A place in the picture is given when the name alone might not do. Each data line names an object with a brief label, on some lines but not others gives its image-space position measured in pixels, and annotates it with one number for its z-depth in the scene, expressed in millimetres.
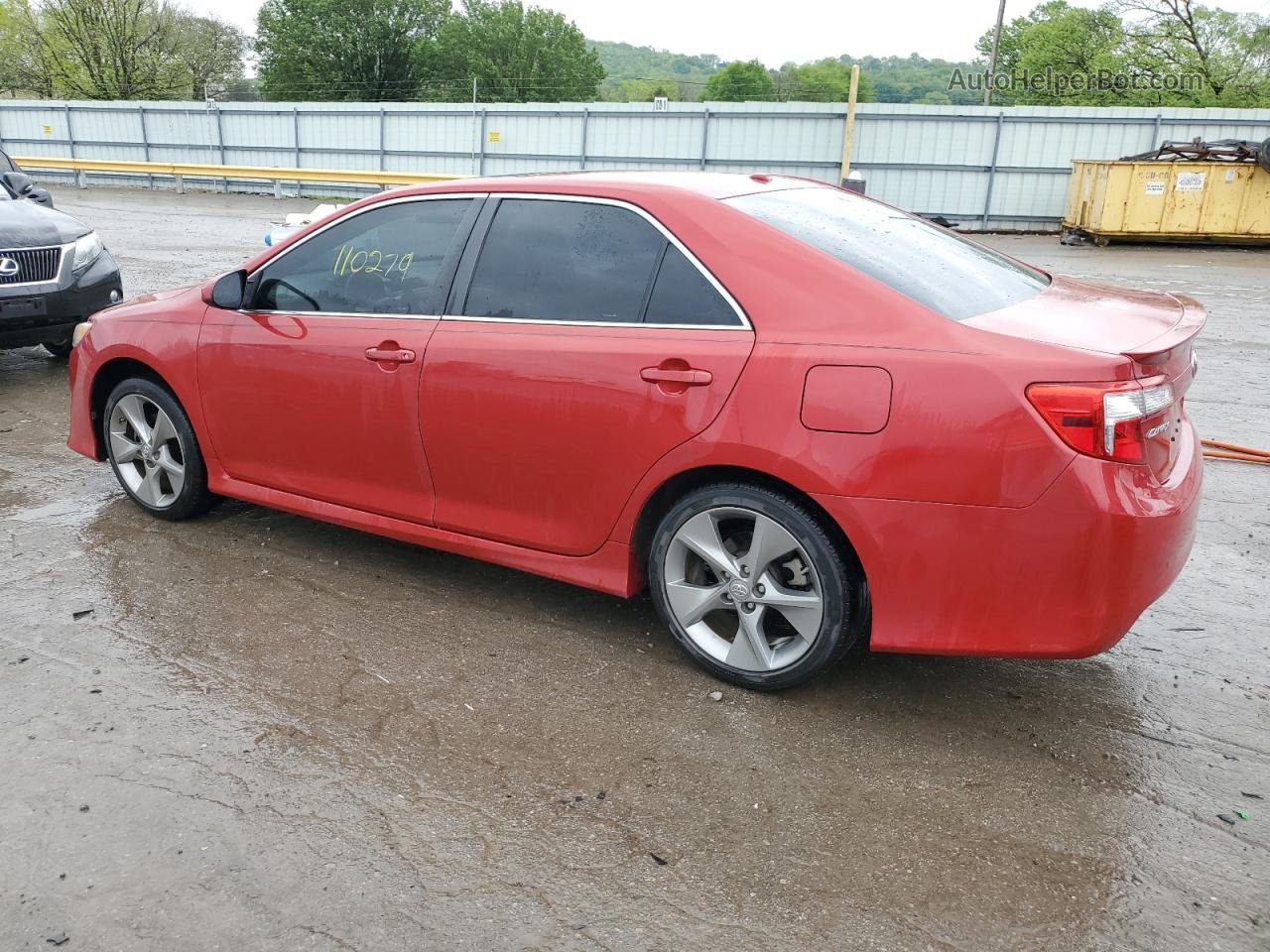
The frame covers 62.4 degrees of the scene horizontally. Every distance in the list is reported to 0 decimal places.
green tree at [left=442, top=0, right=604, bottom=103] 69250
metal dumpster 19125
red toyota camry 2875
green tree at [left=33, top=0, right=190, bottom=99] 49281
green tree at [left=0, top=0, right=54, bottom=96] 52250
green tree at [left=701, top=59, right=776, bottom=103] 77500
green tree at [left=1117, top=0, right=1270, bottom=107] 42312
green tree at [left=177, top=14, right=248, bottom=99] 53562
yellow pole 22172
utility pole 38562
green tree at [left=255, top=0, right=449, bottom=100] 64812
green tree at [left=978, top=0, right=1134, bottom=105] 46844
